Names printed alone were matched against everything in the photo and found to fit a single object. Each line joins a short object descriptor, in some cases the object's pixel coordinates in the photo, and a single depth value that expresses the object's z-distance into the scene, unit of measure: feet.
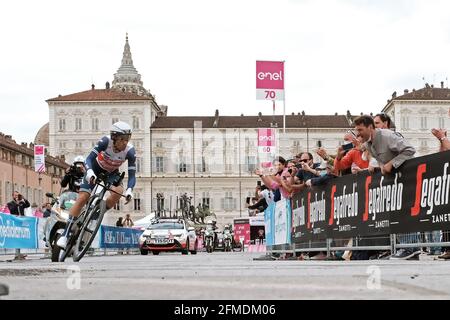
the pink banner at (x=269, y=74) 105.81
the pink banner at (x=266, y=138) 124.67
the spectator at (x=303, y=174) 49.42
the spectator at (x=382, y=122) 40.45
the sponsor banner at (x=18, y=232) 67.91
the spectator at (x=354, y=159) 42.06
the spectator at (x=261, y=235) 115.96
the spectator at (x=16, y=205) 81.30
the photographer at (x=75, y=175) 46.03
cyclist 38.19
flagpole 107.14
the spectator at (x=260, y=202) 71.77
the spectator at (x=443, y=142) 34.28
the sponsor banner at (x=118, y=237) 89.35
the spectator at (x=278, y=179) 54.19
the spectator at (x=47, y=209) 77.55
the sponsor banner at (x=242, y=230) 190.35
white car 102.68
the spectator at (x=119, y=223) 133.59
